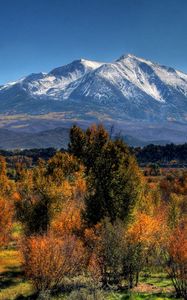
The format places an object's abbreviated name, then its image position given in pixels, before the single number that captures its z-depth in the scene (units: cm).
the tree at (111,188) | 6644
